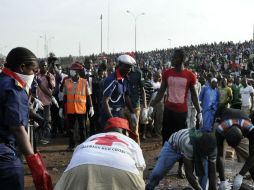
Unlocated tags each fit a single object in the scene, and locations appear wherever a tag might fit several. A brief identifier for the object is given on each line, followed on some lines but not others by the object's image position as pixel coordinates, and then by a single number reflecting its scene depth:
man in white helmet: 6.68
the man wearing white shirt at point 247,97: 14.89
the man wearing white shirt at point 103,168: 3.13
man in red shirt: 6.69
